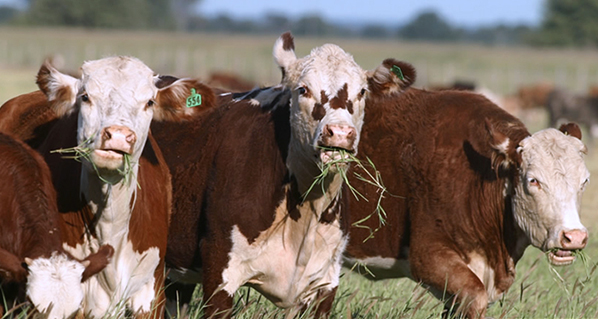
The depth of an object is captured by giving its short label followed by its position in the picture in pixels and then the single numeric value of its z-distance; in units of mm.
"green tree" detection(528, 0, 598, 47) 188500
